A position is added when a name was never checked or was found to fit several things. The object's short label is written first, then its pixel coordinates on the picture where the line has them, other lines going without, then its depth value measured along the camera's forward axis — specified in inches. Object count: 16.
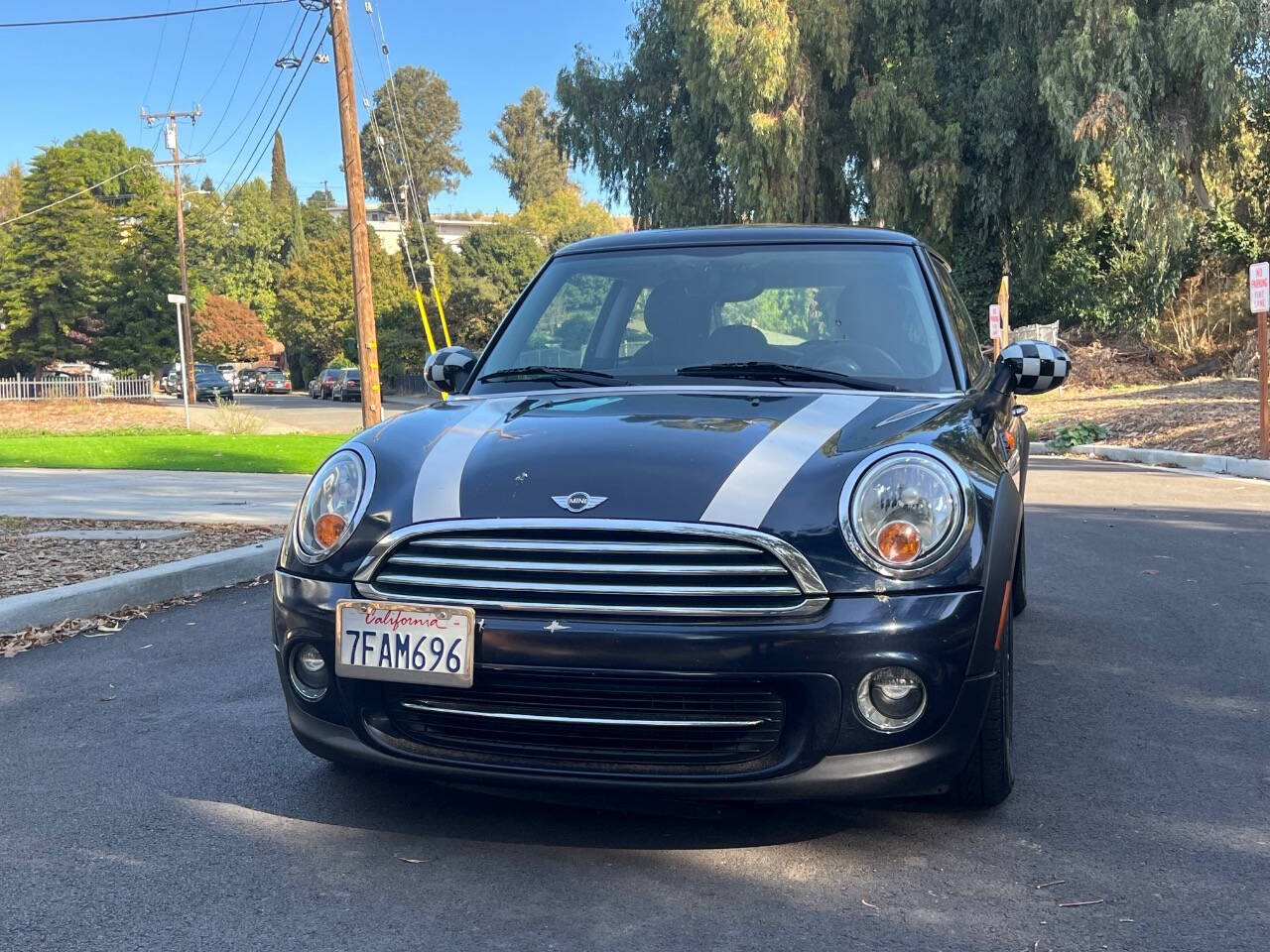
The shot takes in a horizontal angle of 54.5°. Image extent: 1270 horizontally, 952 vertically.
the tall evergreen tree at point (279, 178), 3964.1
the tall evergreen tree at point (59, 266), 1737.2
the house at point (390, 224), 3991.1
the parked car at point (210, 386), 1941.4
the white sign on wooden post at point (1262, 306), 517.3
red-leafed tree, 2947.8
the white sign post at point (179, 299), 861.8
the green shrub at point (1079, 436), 721.0
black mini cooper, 109.7
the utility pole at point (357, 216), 661.3
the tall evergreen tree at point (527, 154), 3624.5
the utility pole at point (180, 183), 1721.2
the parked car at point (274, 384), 2576.3
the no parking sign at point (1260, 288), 515.8
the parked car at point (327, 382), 1989.2
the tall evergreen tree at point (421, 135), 3280.0
